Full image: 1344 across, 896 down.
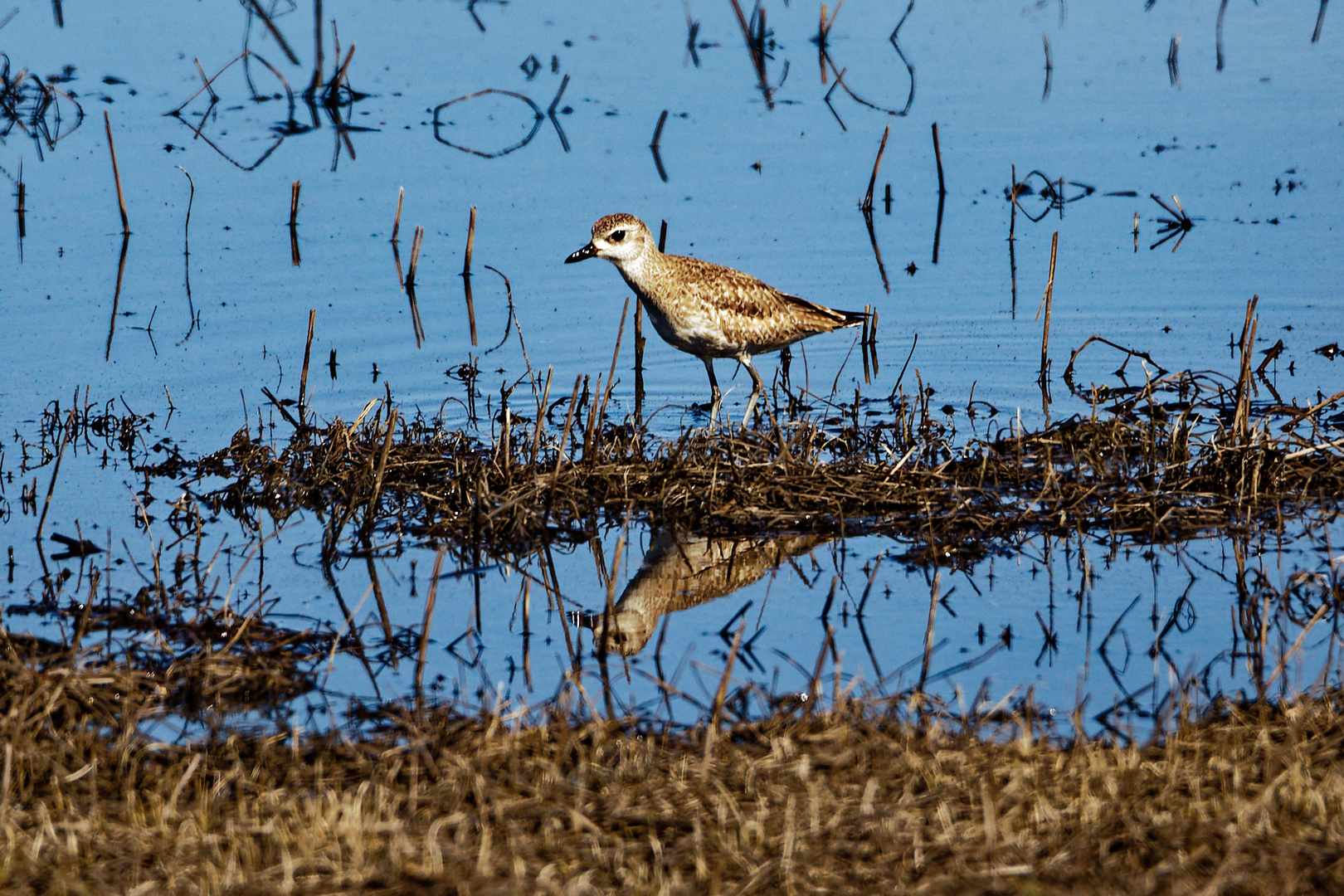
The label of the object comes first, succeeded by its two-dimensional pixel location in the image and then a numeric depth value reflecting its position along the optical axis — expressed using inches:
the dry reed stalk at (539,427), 547.8
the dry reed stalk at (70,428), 629.4
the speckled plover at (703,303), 651.5
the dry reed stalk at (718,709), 352.5
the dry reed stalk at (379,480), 524.4
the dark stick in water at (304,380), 599.5
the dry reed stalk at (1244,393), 537.0
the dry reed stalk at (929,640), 414.9
